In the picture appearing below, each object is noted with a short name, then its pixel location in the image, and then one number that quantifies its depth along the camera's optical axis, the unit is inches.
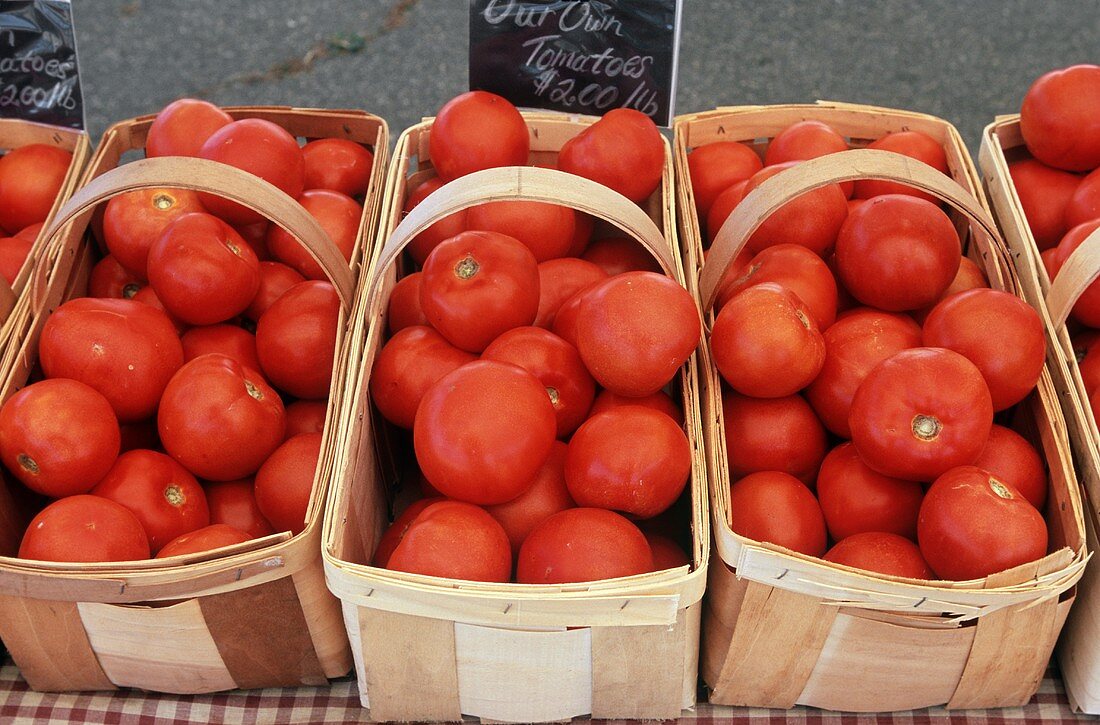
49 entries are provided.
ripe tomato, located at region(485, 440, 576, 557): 46.6
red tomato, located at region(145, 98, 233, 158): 63.9
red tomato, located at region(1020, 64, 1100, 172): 63.9
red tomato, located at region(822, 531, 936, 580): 43.7
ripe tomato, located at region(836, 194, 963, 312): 52.4
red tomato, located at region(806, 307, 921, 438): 49.5
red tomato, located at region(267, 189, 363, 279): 60.6
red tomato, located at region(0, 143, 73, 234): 66.8
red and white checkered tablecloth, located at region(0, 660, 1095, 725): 47.2
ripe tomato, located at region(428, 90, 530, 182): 59.9
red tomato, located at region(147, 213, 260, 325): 52.9
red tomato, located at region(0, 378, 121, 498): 46.4
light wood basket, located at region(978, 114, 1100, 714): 45.1
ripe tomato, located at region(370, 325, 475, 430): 49.9
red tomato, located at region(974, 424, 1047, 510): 47.7
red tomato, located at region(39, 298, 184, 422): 50.2
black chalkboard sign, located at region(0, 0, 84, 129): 66.2
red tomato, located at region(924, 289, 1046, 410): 47.9
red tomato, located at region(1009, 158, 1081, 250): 65.1
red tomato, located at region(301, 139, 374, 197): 68.0
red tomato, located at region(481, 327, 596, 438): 48.1
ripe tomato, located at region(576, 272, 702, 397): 45.2
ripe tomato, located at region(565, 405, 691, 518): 43.8
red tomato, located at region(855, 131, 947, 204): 66.3
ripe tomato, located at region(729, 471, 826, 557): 45.5
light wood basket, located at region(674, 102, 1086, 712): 40.2
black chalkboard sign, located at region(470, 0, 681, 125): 64.2
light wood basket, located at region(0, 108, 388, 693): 41.7
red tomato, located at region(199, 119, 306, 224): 59.6
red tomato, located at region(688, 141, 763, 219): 67.1
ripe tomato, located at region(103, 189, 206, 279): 57.6
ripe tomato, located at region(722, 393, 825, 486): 49.9
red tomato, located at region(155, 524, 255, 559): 44.2
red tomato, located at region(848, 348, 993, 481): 44.1
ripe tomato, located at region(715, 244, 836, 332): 52.7
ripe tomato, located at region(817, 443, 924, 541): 47.2
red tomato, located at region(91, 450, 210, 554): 47.5
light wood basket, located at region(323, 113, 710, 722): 38.9
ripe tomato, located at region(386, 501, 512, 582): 40.7
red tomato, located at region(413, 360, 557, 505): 42.4
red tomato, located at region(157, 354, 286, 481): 48.5
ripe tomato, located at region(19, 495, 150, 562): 43.3
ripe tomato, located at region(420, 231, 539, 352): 49.1
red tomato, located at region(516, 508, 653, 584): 40.9
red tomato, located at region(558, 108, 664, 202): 59.1
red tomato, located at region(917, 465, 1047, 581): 41.6
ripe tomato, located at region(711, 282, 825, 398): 46.5
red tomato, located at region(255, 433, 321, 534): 48.3
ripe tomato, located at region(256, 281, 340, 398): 53.1
